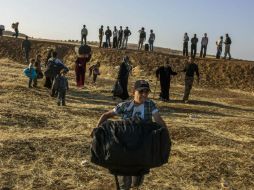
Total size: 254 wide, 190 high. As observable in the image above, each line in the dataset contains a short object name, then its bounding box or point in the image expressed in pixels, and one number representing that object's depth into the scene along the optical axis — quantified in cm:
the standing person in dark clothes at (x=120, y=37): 2362
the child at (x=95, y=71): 1579
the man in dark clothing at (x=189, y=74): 1255
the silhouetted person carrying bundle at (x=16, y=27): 2815
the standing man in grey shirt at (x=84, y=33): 2345
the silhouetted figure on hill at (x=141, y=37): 2316
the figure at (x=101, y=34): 2415
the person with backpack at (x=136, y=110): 409
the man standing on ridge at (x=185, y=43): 2203
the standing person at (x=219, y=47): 2177
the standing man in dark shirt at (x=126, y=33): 2351
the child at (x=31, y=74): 1257
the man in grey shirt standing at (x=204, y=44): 2180
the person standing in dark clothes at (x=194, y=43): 2144
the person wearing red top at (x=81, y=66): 1315
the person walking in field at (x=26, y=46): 2095
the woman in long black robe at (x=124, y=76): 1171
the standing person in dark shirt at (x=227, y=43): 2144
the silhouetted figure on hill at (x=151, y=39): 2345
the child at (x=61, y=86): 1023
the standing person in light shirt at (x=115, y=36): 2375
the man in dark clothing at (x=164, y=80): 1307
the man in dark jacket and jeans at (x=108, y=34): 2358
